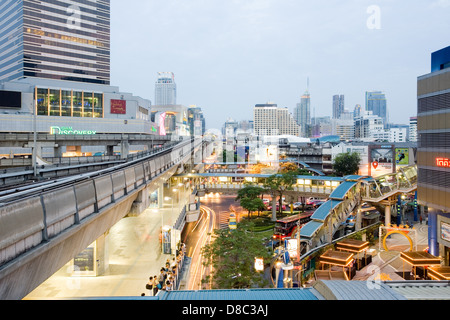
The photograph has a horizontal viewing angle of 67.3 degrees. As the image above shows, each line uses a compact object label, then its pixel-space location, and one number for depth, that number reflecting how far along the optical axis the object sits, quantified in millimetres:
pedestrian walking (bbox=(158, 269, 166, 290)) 15739
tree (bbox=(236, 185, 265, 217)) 41812
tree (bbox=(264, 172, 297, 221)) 43062
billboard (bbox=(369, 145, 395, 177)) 59969
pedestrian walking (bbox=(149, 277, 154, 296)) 14866
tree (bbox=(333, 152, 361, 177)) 70500
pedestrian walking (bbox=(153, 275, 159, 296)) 15078
